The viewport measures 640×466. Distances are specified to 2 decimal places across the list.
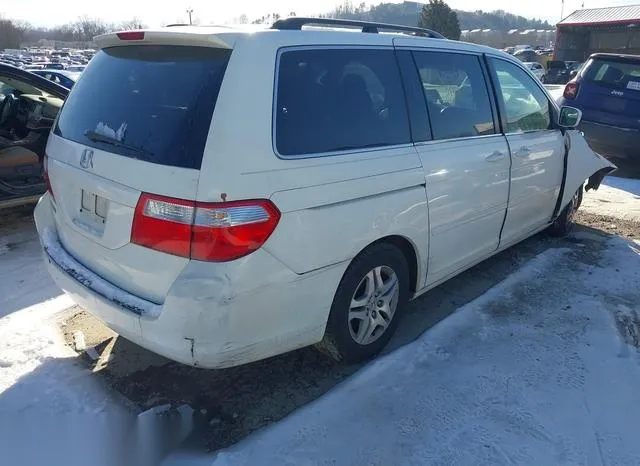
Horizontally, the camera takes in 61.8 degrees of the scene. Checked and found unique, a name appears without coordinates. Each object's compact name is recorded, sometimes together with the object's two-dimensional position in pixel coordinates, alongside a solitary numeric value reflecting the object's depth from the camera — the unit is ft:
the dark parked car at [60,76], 39.47
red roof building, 94.17
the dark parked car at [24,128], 16.98
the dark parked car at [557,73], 88.83
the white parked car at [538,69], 94.84
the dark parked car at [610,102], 26.73
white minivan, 7.51
